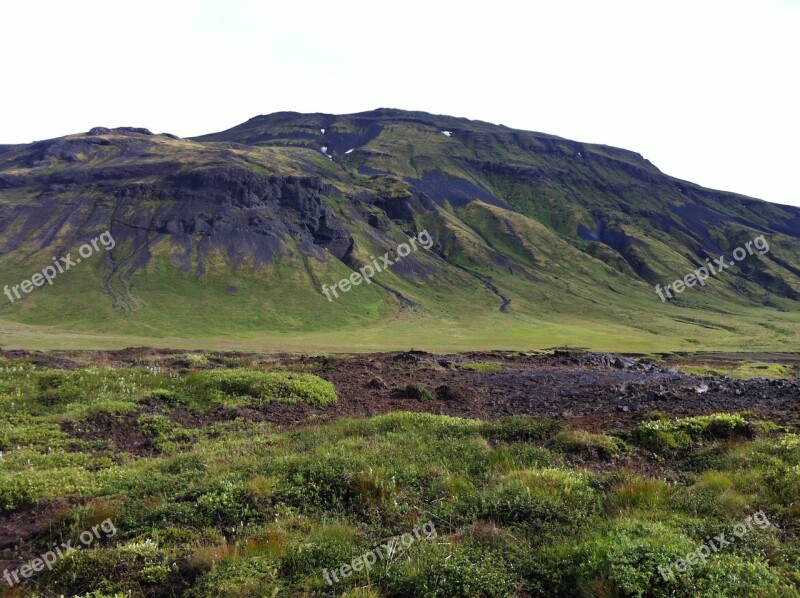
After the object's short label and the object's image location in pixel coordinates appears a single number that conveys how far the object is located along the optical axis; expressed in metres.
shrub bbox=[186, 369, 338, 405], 22.73
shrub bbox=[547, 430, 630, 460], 12.56
